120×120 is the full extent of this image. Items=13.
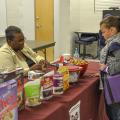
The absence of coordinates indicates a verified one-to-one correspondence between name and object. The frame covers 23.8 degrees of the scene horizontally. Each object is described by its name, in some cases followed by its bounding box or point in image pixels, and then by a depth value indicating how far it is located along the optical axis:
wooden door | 6.11
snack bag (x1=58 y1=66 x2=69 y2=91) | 1.90
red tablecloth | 1.53
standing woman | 2.11
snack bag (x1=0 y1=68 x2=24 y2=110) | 1.30
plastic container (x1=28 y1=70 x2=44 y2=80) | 1.79
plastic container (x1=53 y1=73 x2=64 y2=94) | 1.81
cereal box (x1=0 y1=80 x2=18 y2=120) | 1.21
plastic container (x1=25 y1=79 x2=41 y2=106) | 1.58
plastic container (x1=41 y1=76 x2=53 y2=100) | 1.69
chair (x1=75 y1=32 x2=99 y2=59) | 6.67
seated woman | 2.43
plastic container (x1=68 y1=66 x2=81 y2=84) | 2.07
